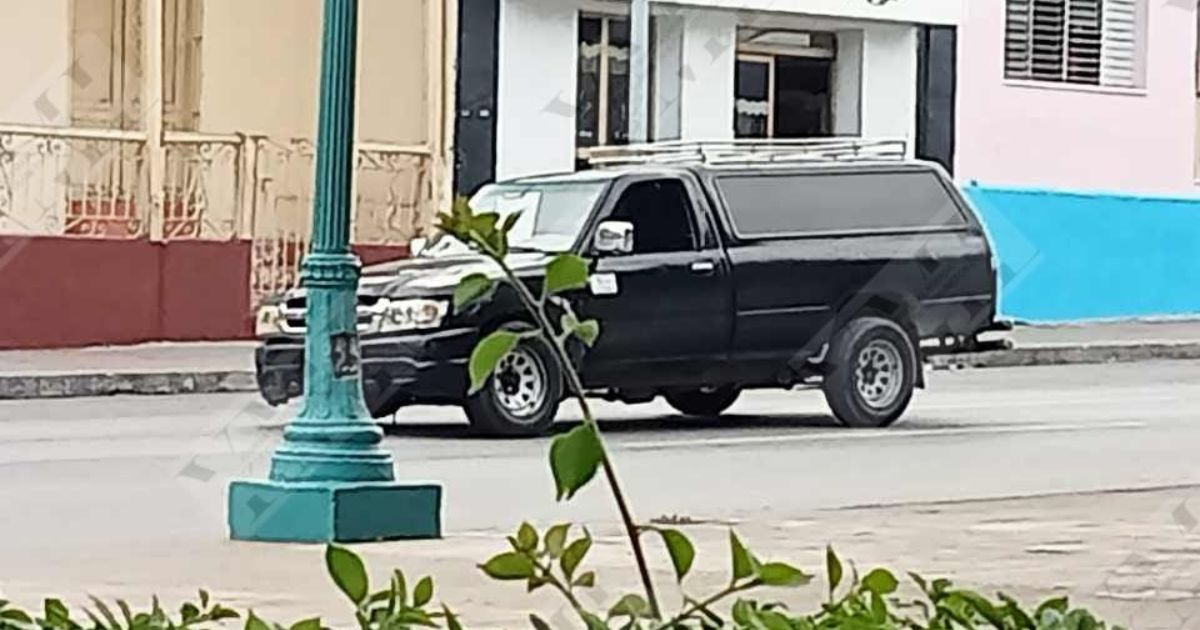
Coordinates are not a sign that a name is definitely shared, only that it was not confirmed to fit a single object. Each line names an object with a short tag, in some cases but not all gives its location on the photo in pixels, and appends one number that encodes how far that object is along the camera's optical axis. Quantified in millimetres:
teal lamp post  10383
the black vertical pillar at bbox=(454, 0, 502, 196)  26406
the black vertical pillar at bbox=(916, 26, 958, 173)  29953
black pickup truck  16453
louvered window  31297
